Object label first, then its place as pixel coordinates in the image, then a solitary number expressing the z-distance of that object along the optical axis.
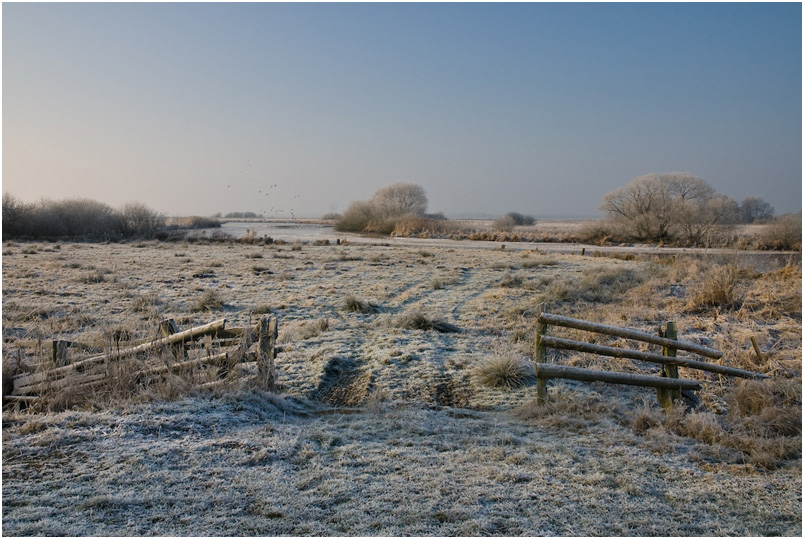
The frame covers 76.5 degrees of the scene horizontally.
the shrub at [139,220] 45.19
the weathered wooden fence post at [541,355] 6.61
